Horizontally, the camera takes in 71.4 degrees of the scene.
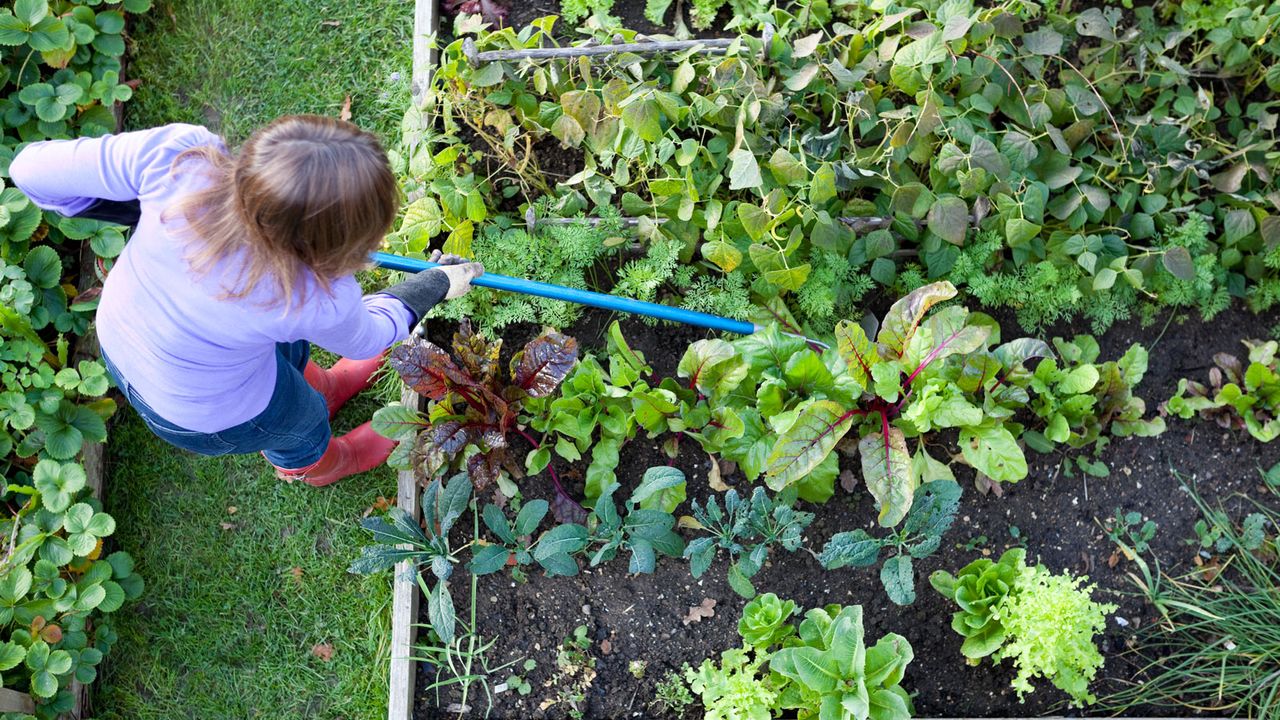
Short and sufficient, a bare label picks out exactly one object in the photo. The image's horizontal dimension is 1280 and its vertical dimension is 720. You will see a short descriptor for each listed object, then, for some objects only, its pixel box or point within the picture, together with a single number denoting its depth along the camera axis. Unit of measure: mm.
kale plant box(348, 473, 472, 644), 2797
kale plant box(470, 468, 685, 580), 2777
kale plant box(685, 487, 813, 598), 2773
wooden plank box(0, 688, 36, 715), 2775
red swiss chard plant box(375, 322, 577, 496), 2842
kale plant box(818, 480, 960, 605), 2727
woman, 1696
